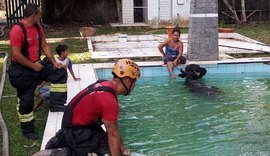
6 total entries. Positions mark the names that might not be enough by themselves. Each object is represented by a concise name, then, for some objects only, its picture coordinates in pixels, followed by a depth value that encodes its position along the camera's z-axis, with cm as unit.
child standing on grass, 756
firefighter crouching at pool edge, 367
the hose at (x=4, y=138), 479
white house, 1861
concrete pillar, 1100
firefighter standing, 521
